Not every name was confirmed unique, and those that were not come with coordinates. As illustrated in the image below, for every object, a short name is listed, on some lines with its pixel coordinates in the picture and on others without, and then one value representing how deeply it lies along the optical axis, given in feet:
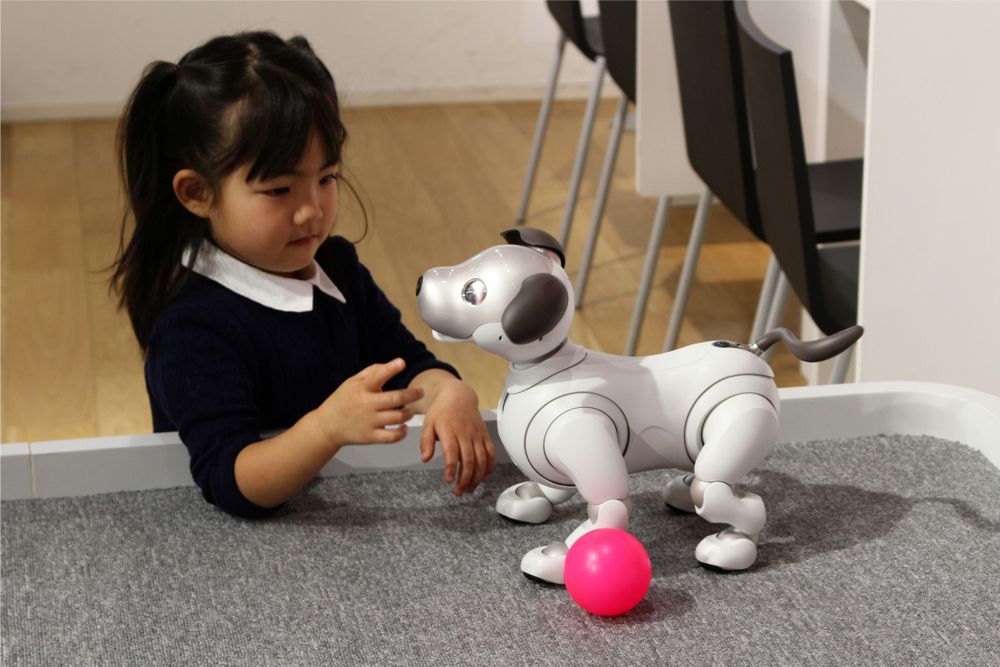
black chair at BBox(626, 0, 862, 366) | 10.68
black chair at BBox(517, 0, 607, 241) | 17.79
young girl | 6.68
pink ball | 5.80
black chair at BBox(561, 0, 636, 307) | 15.24
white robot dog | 5.97
